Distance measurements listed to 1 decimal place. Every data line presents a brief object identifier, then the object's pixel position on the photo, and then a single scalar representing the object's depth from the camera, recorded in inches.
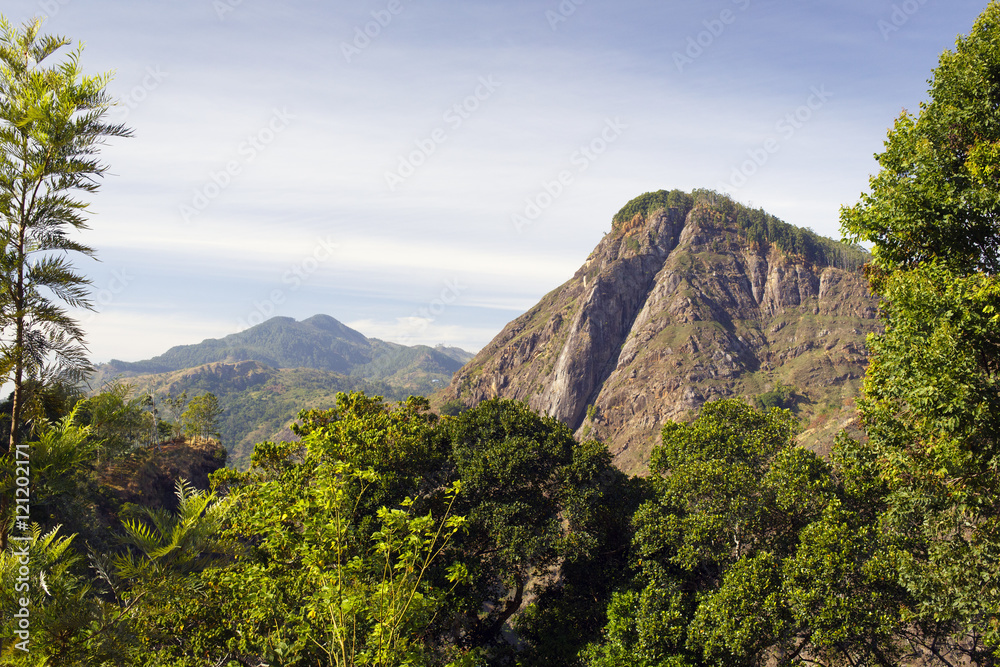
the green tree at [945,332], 358.3
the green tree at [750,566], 531.8
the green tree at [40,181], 261.0
